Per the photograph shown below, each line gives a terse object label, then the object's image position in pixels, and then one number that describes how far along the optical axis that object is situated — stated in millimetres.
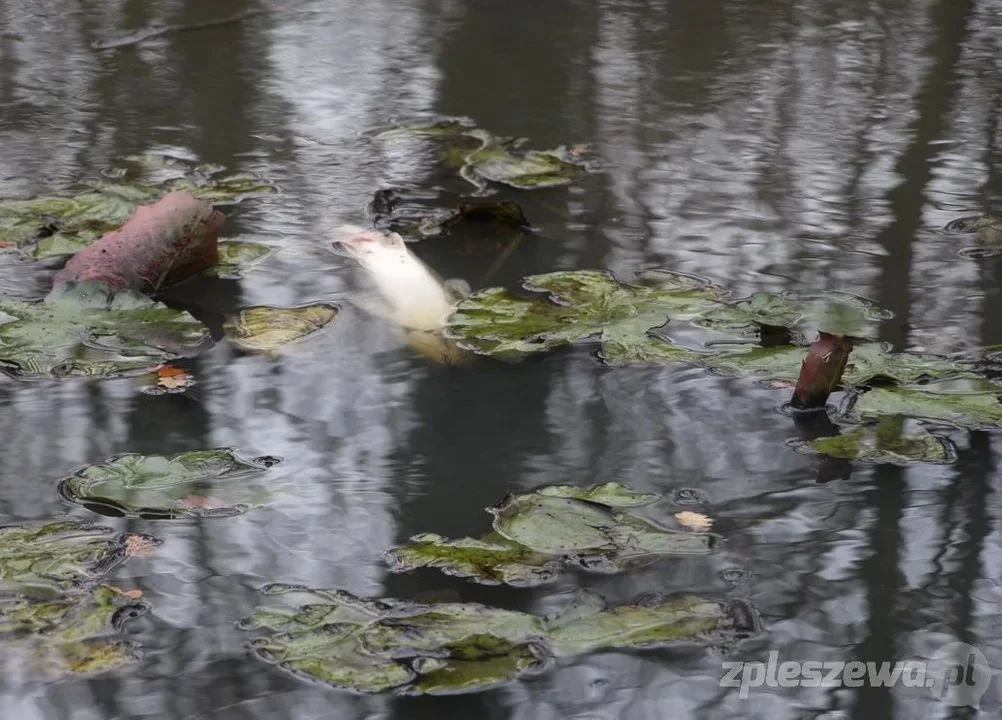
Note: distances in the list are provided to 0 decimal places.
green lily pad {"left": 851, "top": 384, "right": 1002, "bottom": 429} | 4109
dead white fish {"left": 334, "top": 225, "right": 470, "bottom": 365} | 4832
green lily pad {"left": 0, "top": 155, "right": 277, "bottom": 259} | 5668
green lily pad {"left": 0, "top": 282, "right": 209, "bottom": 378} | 4598
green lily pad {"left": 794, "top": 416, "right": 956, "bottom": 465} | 3963
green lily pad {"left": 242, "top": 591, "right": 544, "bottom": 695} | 3014
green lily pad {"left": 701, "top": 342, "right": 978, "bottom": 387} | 4359
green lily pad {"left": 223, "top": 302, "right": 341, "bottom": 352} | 4812
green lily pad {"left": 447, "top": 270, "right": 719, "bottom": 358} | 4738
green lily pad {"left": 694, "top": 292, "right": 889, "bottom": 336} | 4828
